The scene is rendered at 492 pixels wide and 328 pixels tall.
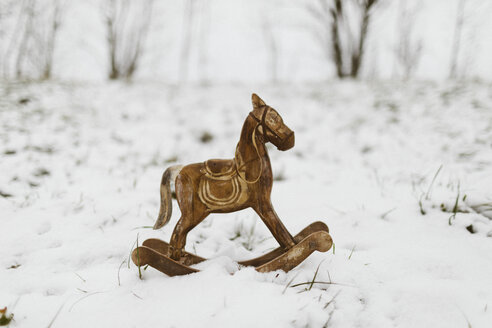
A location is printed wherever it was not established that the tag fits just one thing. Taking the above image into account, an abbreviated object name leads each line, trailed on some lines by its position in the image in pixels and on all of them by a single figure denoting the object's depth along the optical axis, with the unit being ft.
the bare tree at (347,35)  29.27
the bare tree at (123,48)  32.14
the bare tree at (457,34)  32.32
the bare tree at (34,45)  30.63
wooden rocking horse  4.28
